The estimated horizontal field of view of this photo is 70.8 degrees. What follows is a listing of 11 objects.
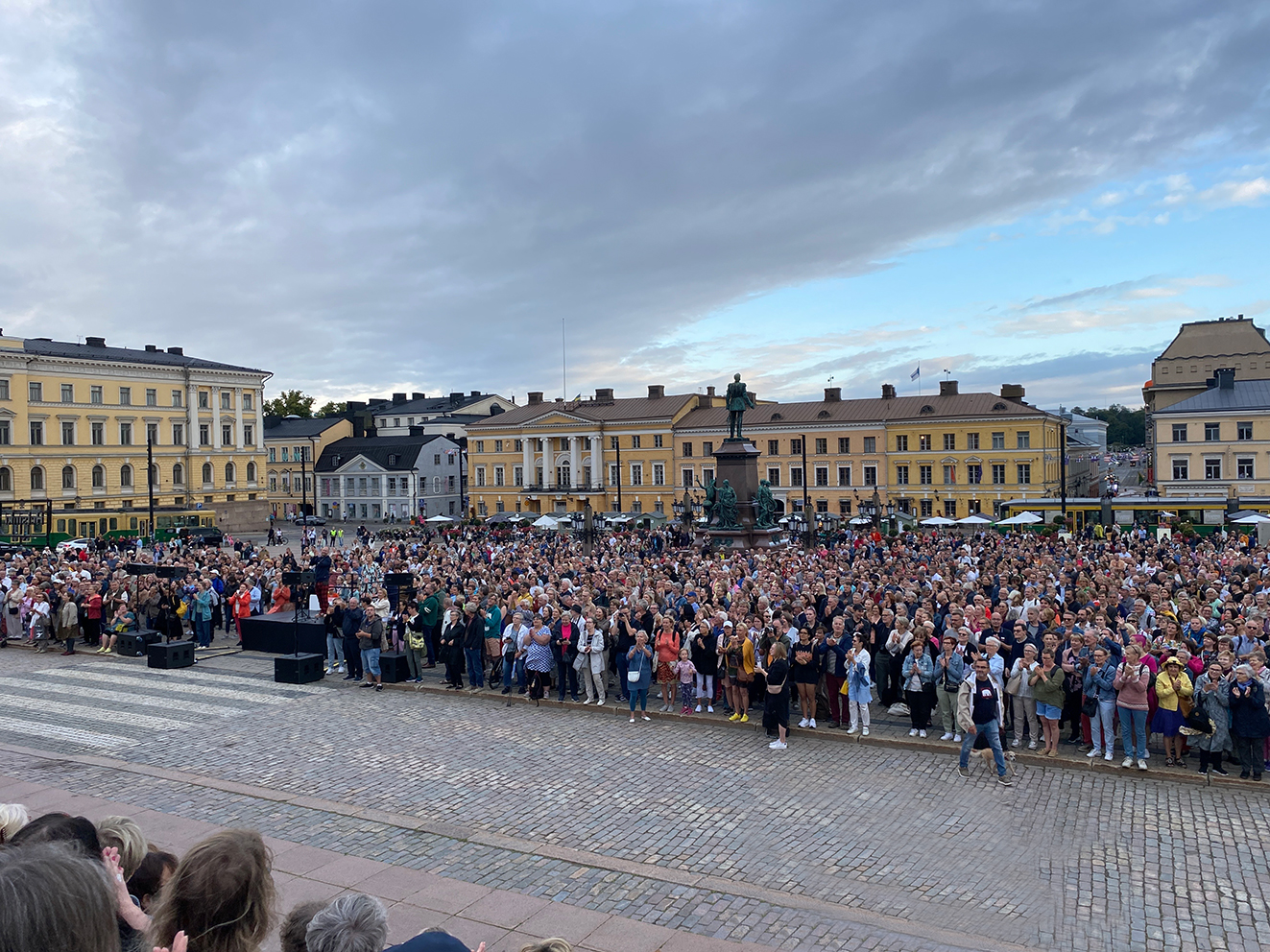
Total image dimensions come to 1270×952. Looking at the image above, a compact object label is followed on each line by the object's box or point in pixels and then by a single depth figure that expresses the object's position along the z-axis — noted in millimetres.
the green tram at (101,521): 58562
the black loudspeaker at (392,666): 17047
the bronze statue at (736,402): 41250
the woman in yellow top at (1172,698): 11109
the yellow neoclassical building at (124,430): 71312
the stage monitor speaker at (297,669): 17234
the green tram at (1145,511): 43916
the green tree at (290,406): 123375
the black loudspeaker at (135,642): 20500
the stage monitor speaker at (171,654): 19031
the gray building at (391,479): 86062
